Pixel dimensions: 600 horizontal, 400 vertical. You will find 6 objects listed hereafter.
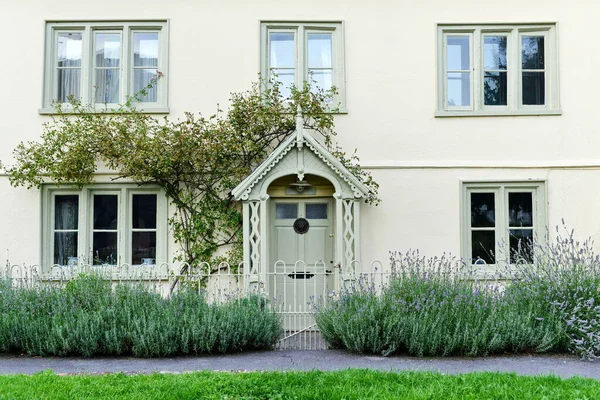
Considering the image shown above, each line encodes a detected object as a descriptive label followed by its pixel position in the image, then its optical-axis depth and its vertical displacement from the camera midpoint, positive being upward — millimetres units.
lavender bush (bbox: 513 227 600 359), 7559 -911
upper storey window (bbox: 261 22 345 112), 10695 +3234
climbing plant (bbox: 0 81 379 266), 9961 +1290
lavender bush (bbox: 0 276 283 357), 7613 -1328
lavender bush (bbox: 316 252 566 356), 7543 -1279
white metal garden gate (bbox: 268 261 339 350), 8609 -1320
